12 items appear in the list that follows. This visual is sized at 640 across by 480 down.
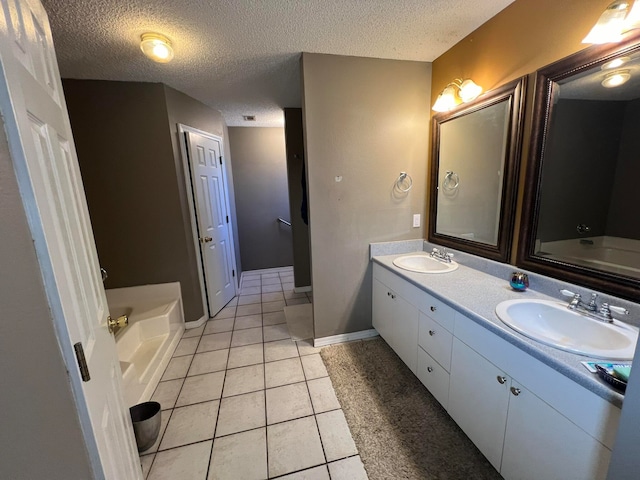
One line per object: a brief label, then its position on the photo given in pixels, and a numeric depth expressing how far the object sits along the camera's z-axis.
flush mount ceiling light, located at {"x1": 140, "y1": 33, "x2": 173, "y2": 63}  1.65
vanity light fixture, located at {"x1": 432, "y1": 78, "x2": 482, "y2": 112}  1.75
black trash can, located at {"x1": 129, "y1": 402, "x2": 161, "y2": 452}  1.41
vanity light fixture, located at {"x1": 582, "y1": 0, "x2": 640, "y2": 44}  1.01
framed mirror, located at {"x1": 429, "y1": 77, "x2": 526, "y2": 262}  1.58
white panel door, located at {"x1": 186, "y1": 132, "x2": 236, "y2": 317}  2.75
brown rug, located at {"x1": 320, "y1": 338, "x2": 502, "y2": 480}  1.31
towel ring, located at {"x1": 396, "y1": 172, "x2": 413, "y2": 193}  2.27
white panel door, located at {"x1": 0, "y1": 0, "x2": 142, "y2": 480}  0.53
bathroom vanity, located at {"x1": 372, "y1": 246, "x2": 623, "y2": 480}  0.84
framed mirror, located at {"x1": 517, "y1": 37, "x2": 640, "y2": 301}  1.10
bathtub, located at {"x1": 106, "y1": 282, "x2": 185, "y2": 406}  1.80
